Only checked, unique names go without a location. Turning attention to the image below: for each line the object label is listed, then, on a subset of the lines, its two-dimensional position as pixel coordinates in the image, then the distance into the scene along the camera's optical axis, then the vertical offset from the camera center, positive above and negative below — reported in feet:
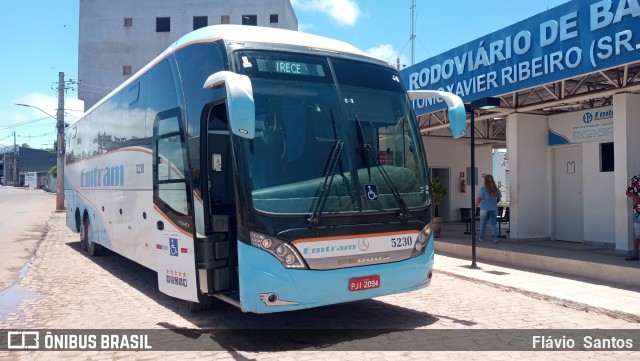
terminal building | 32.07 +6.48
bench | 52.66 -3.09
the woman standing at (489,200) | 43.91 -1.08
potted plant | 49.15 -0.69
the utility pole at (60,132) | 111.75 +12.17
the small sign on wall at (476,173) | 70.59 +1.95
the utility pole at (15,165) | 329.85 +14.90
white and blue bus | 18.02 +0.52
